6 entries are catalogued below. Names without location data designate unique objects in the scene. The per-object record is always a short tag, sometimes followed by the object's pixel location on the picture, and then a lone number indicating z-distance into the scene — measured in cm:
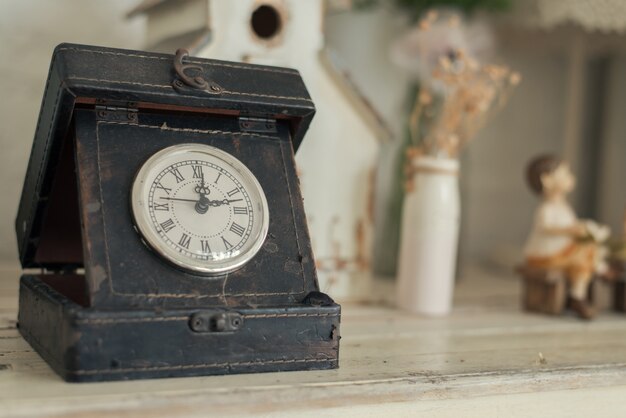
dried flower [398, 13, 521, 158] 80
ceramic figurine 81
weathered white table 54
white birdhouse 76
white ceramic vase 80
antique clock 56
